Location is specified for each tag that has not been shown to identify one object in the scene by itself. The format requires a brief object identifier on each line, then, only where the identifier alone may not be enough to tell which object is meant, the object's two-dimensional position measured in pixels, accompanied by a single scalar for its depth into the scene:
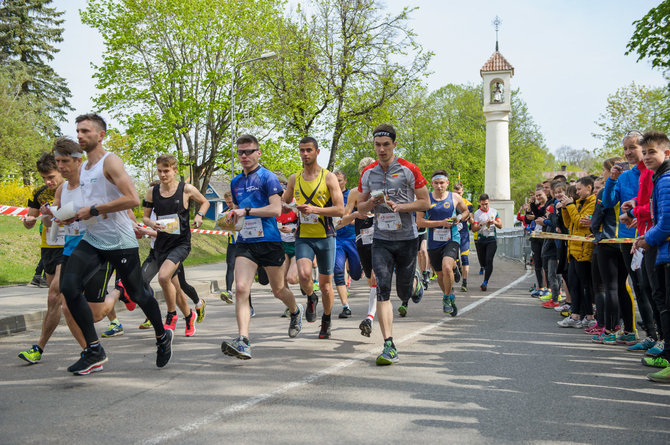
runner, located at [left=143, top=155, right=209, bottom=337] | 7.17
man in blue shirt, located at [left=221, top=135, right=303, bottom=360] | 6.02
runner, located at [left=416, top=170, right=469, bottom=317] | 9.23
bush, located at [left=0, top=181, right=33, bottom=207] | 26.47
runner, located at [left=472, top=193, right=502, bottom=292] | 13.28
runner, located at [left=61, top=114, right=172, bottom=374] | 5.27
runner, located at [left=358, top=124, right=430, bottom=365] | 6.09
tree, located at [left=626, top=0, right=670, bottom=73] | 18.25
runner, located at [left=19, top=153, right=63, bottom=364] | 6.09
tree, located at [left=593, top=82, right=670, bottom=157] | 44.06
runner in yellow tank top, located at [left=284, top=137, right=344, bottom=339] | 7.04
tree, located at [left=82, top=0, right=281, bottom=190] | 31.98
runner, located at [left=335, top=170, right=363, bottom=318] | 8.89
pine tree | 44.38
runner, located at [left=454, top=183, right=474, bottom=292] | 12.95
